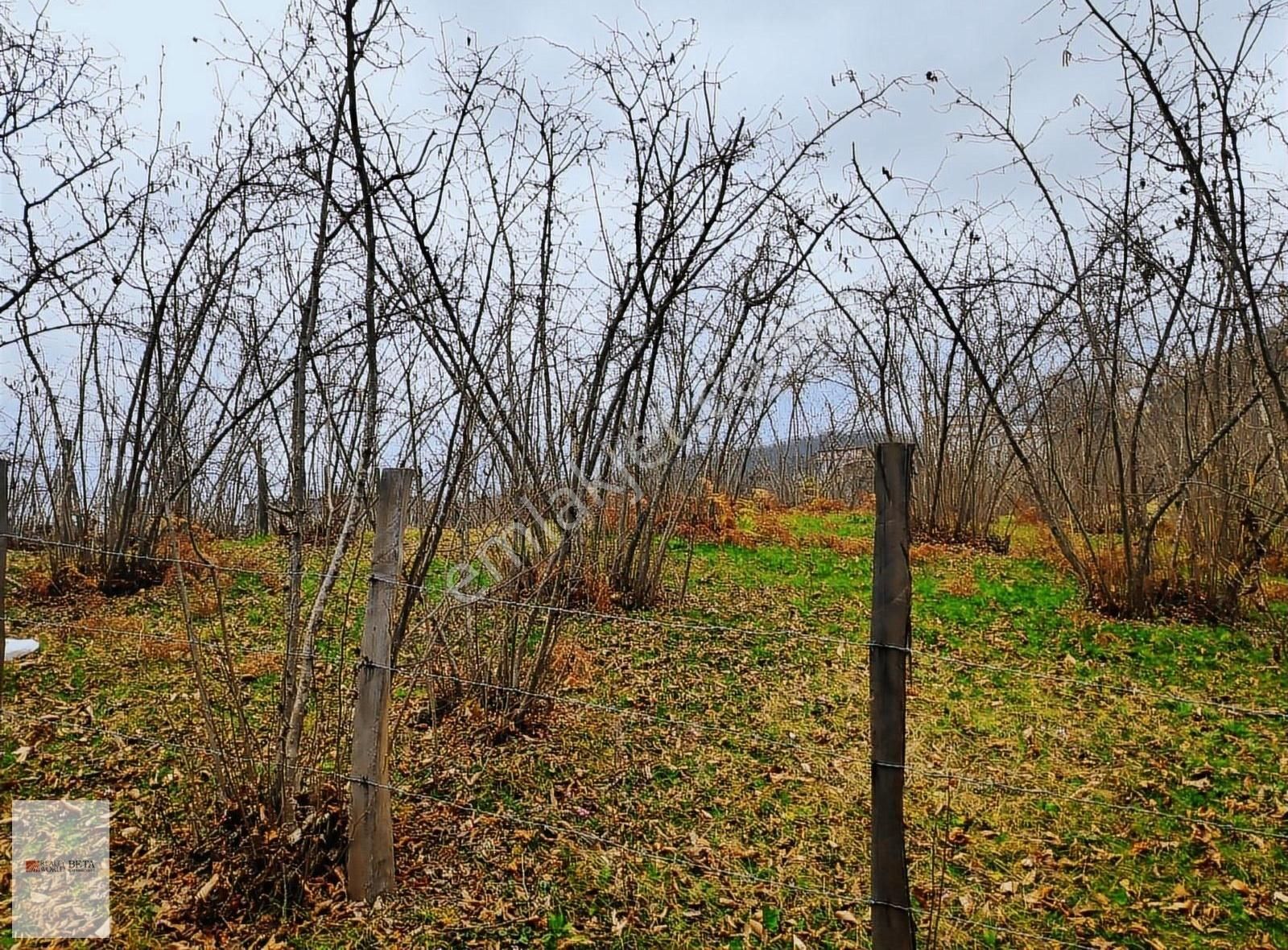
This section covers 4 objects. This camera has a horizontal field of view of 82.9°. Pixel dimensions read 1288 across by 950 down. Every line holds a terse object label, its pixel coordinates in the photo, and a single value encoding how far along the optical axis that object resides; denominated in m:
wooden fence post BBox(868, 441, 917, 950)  1.75
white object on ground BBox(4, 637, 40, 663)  4.11
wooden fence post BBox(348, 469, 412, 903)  2.29
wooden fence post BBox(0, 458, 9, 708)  2.80
